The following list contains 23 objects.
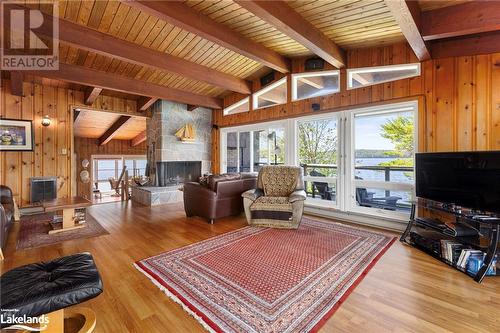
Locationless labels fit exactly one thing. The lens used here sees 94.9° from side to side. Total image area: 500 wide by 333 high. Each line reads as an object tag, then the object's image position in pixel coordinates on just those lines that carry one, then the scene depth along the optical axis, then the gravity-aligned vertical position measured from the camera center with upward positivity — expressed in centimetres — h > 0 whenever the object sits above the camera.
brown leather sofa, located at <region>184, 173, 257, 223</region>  404 -55
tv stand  220 -74
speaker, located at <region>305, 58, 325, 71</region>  472 +210
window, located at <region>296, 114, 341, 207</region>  463 +18
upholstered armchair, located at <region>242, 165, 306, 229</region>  368 -56
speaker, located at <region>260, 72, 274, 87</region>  567 +216
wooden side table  353 -64
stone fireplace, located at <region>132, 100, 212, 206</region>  618 +40
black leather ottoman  119 -70
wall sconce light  501 +100
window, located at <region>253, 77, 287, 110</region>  557 +179
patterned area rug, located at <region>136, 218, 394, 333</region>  172 -110
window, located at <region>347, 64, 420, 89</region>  374 +158
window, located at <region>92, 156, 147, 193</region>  935 -8
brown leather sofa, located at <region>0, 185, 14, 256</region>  279 -65
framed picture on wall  462 +66
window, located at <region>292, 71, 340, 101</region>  467 +175
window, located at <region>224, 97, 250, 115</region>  641 +171
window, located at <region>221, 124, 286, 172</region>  573 +50
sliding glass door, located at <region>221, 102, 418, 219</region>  380 +18
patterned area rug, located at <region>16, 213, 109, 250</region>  319 -104
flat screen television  236 -17
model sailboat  655 +93
